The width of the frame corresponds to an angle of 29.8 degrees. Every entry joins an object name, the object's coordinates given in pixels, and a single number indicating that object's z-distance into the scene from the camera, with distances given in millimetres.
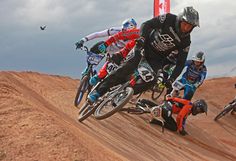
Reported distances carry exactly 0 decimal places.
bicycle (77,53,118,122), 8320
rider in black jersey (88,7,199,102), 7848
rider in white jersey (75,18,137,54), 10922
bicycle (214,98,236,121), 15723
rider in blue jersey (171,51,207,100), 11891
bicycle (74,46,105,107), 10930
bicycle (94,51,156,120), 7766
